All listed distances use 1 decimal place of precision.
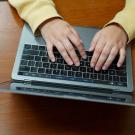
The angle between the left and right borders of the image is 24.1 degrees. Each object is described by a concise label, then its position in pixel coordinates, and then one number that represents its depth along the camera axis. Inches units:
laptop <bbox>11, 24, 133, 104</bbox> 31.5
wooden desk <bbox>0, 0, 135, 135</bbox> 34.6
